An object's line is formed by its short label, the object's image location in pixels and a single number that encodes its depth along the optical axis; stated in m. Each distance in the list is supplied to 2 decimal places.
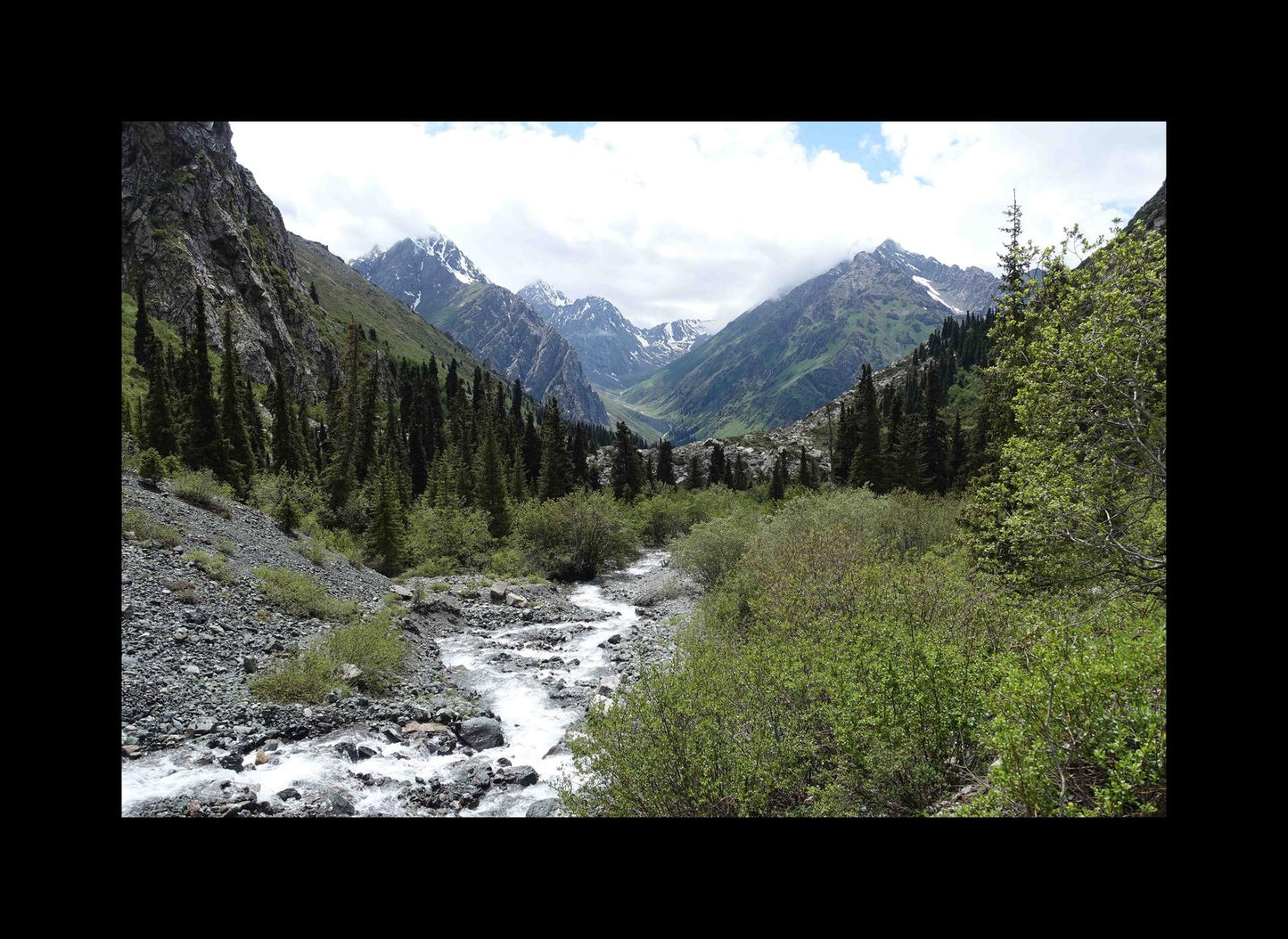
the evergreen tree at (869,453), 58.88
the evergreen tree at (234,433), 42.19
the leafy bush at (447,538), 38.16
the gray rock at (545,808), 11.48
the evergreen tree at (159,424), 38.47
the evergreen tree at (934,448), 63.06
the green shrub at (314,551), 28.38
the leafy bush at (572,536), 39.28
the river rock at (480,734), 14.68
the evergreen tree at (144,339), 64.75
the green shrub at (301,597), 20.58
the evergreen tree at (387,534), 36.44
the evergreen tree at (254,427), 50.99
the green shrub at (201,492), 28.52
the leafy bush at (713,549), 28.20
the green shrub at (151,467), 28.11
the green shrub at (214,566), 20.31
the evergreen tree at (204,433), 40.31
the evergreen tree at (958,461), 50.69
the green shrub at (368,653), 16.64
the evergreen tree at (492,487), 47.94
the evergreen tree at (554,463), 55.91
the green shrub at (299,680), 14.47
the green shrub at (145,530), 20.58
